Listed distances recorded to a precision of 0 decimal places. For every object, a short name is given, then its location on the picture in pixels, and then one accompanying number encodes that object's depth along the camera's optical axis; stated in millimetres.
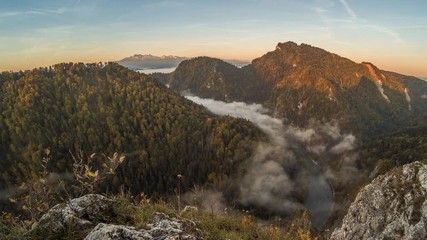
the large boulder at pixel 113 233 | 6703
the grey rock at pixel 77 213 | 7406
